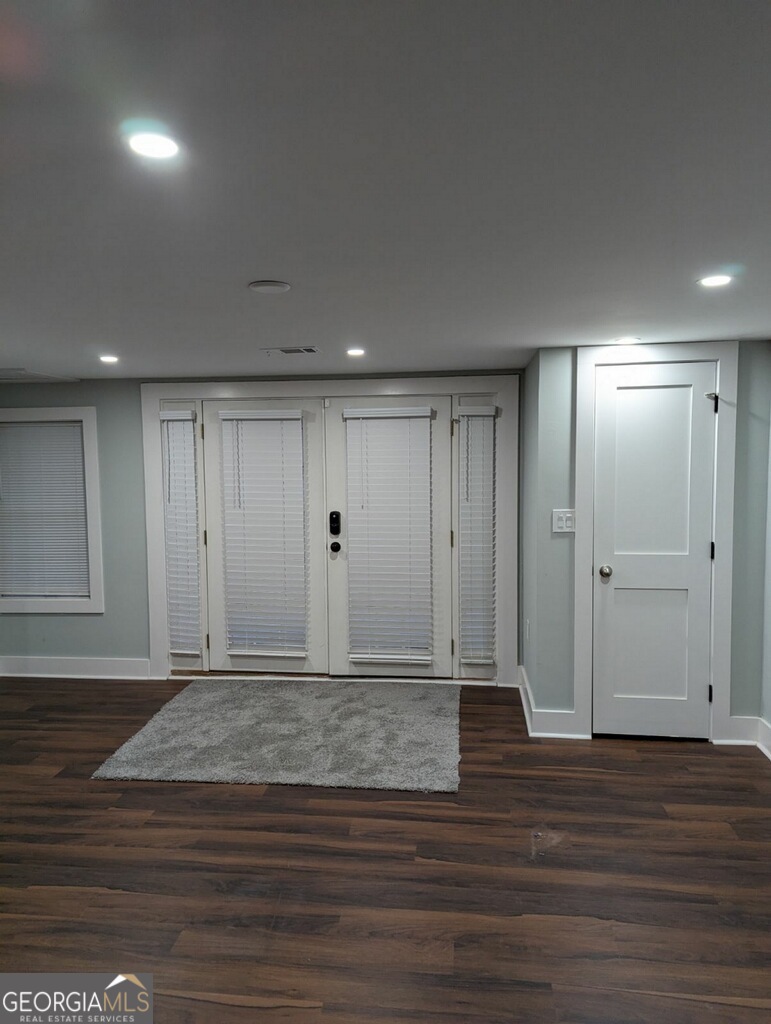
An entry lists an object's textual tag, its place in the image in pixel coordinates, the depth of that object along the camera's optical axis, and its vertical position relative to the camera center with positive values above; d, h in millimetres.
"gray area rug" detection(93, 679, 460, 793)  3240 -1471
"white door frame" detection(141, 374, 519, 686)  4418 +325
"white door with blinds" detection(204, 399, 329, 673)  4645 -347
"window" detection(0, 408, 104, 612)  4758 -178
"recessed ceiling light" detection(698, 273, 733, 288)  2148 +713
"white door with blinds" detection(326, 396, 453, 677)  4520 -341
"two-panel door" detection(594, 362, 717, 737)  3480 -362
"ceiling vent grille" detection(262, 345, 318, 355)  3506 +787
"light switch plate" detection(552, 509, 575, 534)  3625 -209
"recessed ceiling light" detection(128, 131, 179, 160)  1177 +666
